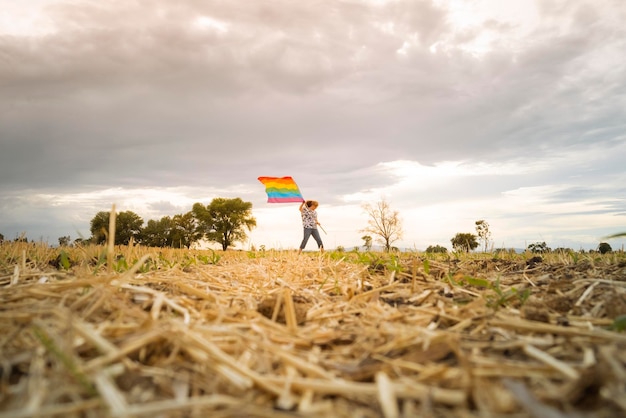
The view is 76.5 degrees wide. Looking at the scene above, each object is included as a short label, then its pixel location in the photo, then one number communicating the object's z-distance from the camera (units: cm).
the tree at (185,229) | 5897
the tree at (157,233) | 5788
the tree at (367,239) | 4778
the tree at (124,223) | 5366
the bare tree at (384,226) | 4906
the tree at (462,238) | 5127
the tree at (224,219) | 6166
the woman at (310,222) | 1645
